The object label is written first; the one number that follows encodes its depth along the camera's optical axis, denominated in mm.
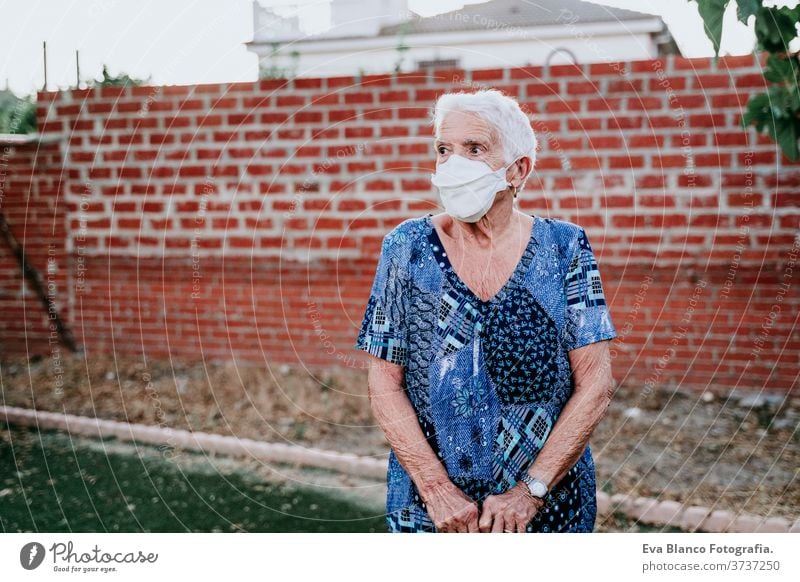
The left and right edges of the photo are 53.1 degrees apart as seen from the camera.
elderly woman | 1794
